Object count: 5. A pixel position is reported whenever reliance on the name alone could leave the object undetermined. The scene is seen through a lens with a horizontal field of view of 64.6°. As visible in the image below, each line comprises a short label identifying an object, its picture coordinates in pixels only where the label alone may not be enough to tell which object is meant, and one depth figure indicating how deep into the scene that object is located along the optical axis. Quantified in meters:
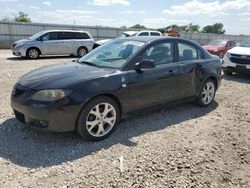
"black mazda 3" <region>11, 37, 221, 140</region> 2.74
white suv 6.86
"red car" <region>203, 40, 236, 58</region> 12.04
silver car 10.41
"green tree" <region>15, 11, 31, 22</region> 29.87
